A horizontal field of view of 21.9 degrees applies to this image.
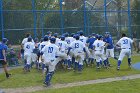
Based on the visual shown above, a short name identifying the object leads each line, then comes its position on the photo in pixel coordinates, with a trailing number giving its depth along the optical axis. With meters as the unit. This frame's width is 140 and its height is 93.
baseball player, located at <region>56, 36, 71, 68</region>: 21.72
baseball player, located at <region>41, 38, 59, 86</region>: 16.83
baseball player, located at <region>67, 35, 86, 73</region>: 21.31
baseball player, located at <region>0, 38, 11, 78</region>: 20.02
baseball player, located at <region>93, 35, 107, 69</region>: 22.14
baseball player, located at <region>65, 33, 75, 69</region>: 22.88
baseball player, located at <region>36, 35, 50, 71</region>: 20.56
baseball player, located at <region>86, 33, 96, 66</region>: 24.21
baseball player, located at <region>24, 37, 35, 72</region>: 22.05
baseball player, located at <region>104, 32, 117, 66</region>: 23.70
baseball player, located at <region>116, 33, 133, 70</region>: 21.84
